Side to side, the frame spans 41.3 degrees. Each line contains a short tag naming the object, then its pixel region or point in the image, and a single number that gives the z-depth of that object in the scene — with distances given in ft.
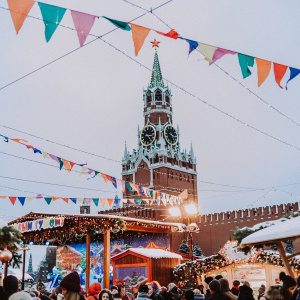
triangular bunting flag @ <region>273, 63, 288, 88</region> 18.37
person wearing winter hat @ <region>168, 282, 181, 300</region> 21.54
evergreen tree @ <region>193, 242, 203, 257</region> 102.37
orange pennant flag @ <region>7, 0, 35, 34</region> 14.05
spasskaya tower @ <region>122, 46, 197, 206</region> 168.45
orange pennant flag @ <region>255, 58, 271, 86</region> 17.94
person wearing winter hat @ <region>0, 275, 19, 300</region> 12.44
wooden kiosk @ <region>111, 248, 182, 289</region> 41.32
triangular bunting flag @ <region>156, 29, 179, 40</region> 16.66
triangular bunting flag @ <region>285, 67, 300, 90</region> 18.75
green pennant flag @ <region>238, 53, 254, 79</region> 17.44
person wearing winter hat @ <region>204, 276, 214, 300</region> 20.72
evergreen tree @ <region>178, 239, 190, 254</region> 102.17
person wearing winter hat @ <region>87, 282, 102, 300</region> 16.71
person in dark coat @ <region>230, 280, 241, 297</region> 23.40
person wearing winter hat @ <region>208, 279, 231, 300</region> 14.80
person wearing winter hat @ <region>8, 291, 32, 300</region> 11.21
